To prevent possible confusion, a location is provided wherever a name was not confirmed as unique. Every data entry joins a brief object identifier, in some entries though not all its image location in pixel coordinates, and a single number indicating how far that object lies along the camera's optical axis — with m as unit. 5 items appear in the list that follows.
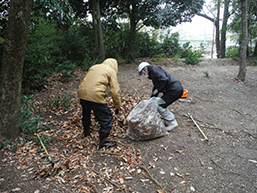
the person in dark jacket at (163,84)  3.80
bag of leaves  3.68
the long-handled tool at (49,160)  3.10
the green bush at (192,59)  9.76
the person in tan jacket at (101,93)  3.30
